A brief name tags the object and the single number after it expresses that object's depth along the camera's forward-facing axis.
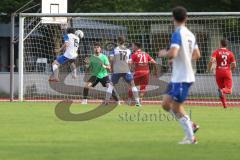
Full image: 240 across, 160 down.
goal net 29.43
